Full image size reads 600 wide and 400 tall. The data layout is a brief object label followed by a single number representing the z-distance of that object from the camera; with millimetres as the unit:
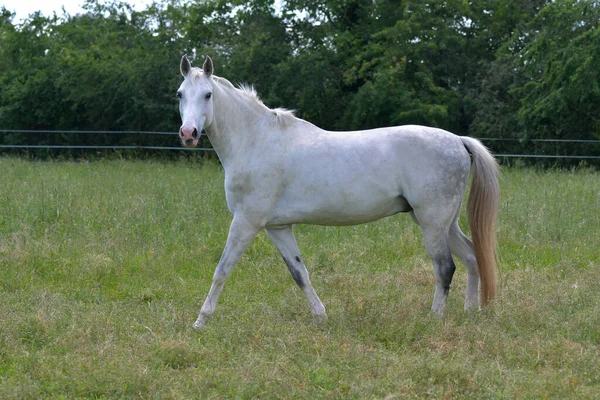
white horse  10711
